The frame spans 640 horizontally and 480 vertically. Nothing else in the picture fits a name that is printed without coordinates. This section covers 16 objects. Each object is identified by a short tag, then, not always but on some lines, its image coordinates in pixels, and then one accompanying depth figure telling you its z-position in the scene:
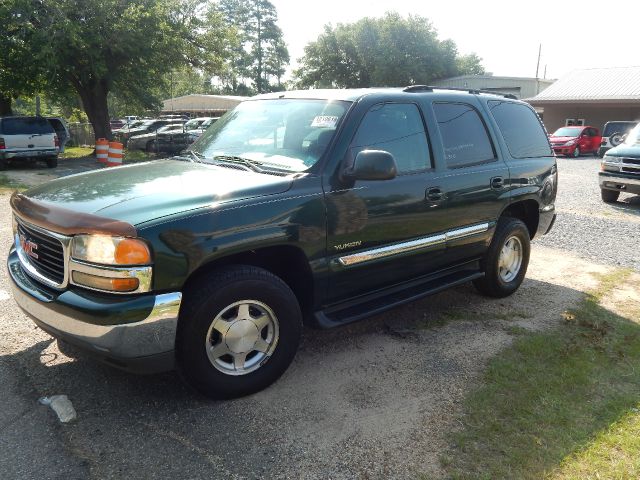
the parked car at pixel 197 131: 23.06
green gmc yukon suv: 2.80
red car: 24.45
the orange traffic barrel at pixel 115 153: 14.79
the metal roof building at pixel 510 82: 48.34
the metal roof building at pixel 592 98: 31.14
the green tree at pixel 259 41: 71.06
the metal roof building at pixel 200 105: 55.22
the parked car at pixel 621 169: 10.59
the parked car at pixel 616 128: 23.46
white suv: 15.69
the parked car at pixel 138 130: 25.74
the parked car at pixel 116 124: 40.88
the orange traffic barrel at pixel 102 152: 16.53
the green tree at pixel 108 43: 16.88
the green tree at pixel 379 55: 54.88
